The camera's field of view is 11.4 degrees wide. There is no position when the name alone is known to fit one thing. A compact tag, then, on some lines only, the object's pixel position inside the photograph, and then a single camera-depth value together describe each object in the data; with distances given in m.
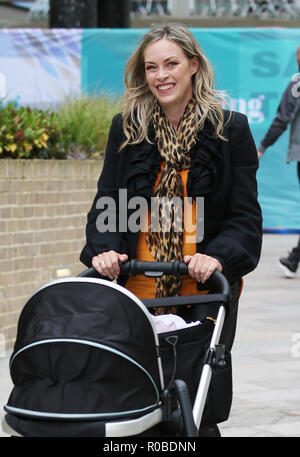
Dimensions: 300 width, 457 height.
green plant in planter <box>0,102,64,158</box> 11.40
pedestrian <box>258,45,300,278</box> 15.95
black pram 4.30
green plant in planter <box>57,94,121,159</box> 13.57
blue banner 20.70
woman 5.66
